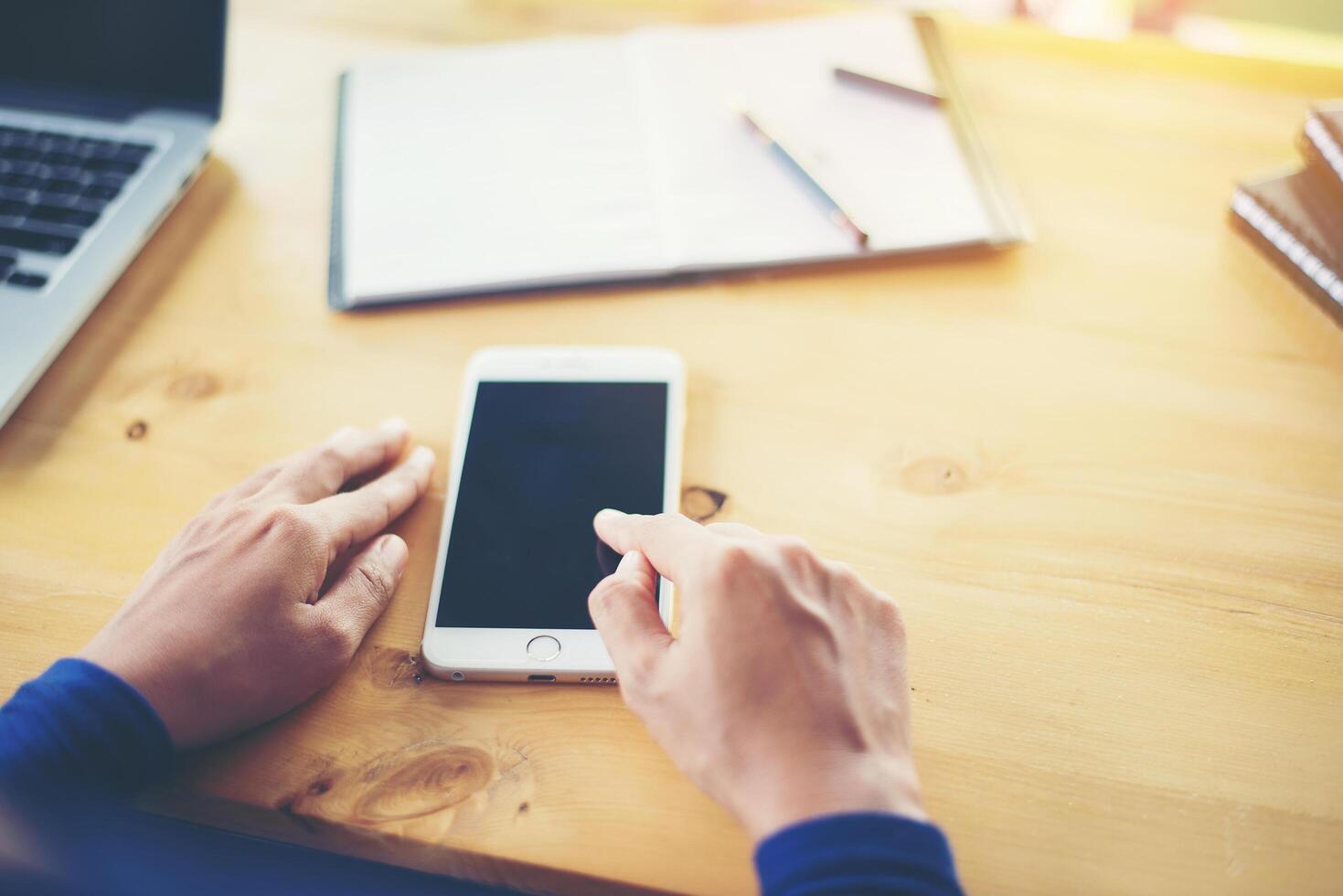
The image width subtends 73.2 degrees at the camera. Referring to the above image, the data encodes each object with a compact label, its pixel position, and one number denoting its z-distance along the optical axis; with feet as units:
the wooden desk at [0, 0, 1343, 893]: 1.63
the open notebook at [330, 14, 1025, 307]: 2.47
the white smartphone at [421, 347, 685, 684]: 1.79
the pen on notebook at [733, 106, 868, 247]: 2.45
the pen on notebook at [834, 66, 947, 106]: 2.77
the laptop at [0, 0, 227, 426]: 2.34
